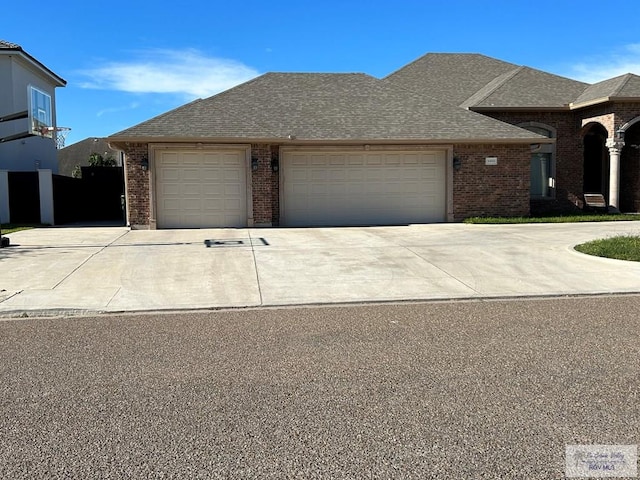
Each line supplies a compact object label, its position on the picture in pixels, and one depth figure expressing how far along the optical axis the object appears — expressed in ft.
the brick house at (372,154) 57.31
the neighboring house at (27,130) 66.03
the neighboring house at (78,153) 157.99
